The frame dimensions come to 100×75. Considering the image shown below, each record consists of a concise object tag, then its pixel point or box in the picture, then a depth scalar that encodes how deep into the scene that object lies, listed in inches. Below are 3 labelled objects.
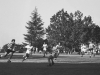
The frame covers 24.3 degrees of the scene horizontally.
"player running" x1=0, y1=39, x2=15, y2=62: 812.6
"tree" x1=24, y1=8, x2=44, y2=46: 3919.8
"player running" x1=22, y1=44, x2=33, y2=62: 886.4
